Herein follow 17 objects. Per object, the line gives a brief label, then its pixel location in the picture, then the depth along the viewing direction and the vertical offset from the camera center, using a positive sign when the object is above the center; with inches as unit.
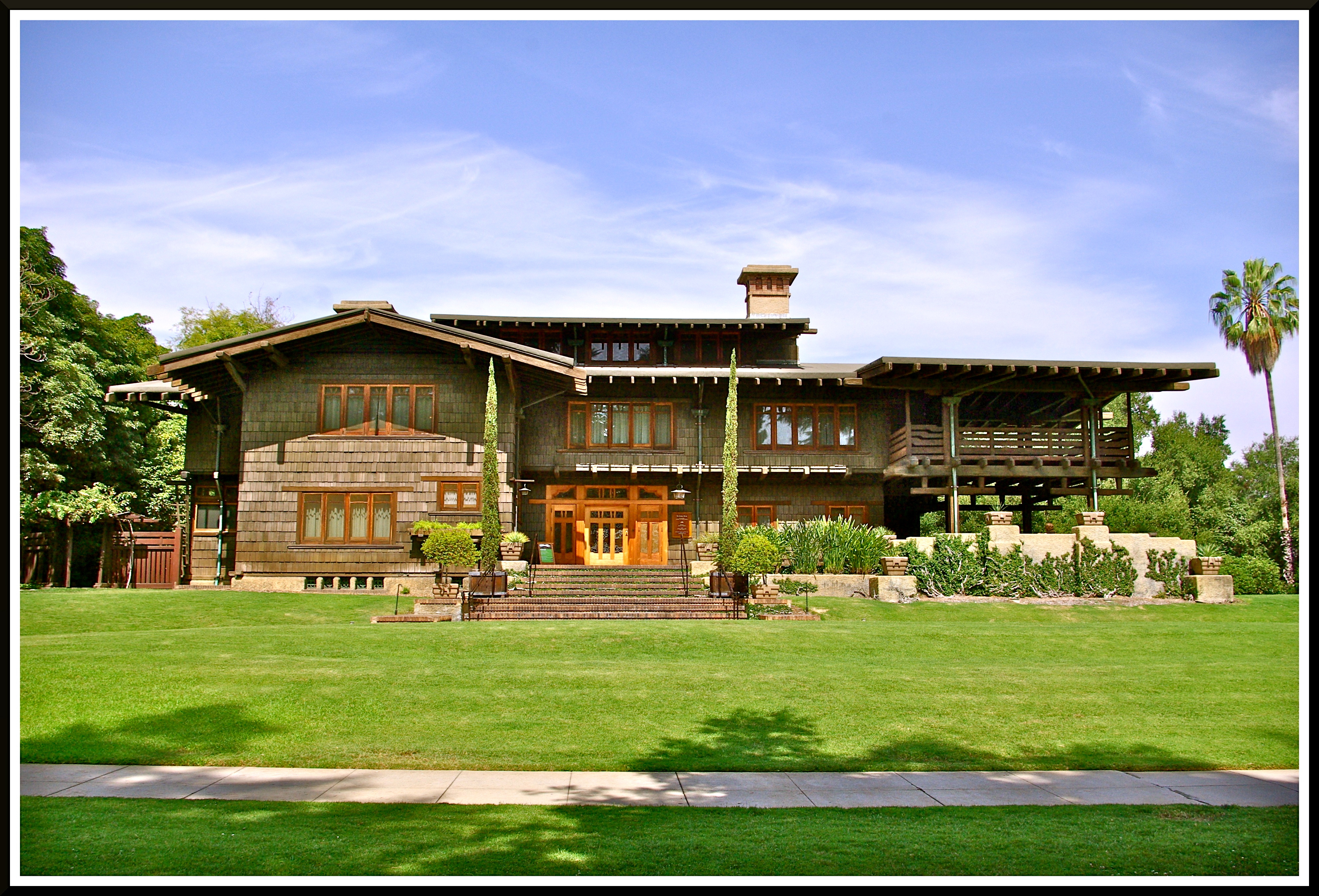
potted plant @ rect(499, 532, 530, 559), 994.1 -1.9
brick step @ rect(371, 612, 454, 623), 751.7 -57.6
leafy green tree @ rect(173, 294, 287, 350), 2078.0 +516.4
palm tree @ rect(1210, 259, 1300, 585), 1418.6 +377.8
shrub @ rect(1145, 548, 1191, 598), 952.9 -21.3
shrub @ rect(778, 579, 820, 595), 920.9 -38.4
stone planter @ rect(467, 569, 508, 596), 821.2 -32.6
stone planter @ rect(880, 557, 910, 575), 910.4 -16.3
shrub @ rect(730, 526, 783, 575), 833.5 -7.1
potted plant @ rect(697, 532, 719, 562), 1035.3 +2.4
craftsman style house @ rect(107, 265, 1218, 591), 1013.2 +136.0
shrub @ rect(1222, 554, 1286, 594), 1129.4 -31.3
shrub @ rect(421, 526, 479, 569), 842.8 -1.4
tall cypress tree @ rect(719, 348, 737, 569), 877.8 +65.9
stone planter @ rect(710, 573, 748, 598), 852.6 -34.1
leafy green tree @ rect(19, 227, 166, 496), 1078.4 +201.4
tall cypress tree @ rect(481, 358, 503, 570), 874.1 +58.7
